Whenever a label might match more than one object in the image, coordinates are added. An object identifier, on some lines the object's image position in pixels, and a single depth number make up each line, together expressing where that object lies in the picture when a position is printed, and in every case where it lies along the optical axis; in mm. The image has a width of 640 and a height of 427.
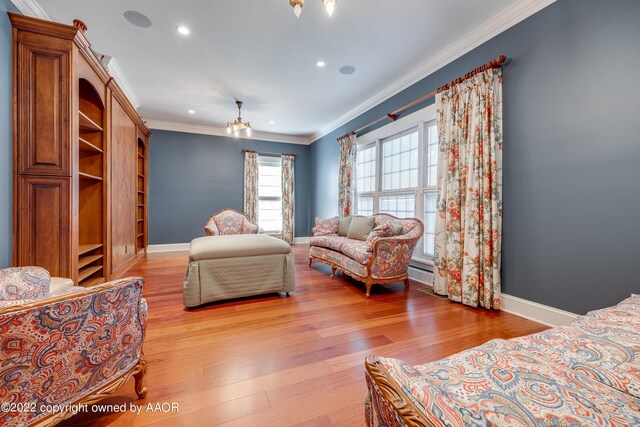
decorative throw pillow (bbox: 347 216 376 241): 3707
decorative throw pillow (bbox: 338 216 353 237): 4141
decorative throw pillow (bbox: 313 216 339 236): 4266
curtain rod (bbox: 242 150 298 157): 6162
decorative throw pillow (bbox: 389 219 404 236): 3176
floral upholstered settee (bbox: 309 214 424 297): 2935
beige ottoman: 2498
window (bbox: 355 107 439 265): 3465
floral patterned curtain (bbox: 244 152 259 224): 6156
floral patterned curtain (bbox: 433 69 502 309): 2486
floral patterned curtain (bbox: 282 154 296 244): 6488
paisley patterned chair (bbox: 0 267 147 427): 805
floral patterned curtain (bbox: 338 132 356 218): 4801
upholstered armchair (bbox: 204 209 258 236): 4359
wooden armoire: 1993
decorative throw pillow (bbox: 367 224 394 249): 2922
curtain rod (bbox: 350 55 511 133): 2457
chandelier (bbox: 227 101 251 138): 4266
